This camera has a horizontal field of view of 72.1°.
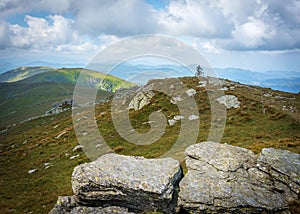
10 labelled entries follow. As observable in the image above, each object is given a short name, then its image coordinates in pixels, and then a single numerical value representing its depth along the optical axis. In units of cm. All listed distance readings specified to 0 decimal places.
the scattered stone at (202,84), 5042
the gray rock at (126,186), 1201
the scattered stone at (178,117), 3672
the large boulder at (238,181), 1155
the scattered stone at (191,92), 4572
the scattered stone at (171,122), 3545
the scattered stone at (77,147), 3260
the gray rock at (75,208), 1211
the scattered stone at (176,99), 4284
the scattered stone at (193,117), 3612
